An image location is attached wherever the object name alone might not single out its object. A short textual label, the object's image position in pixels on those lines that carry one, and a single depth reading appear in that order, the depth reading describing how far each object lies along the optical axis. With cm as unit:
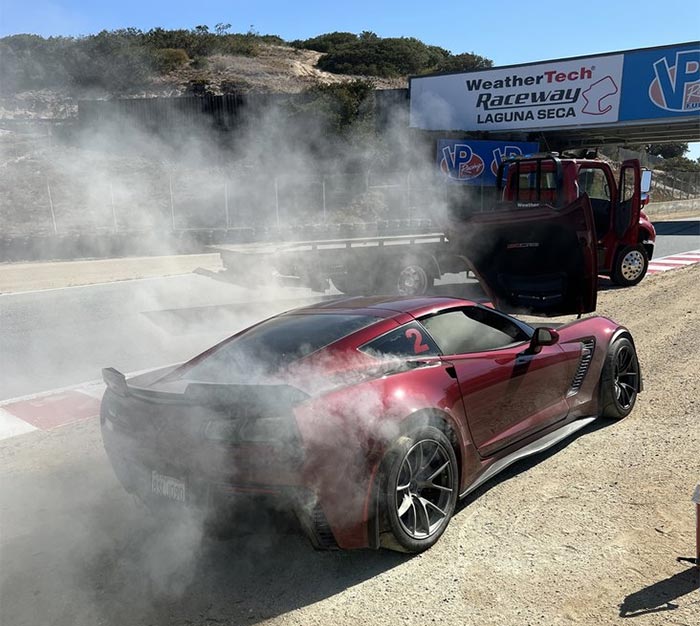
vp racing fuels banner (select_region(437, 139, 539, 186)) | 2700
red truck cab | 954
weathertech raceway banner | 2233
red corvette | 261
